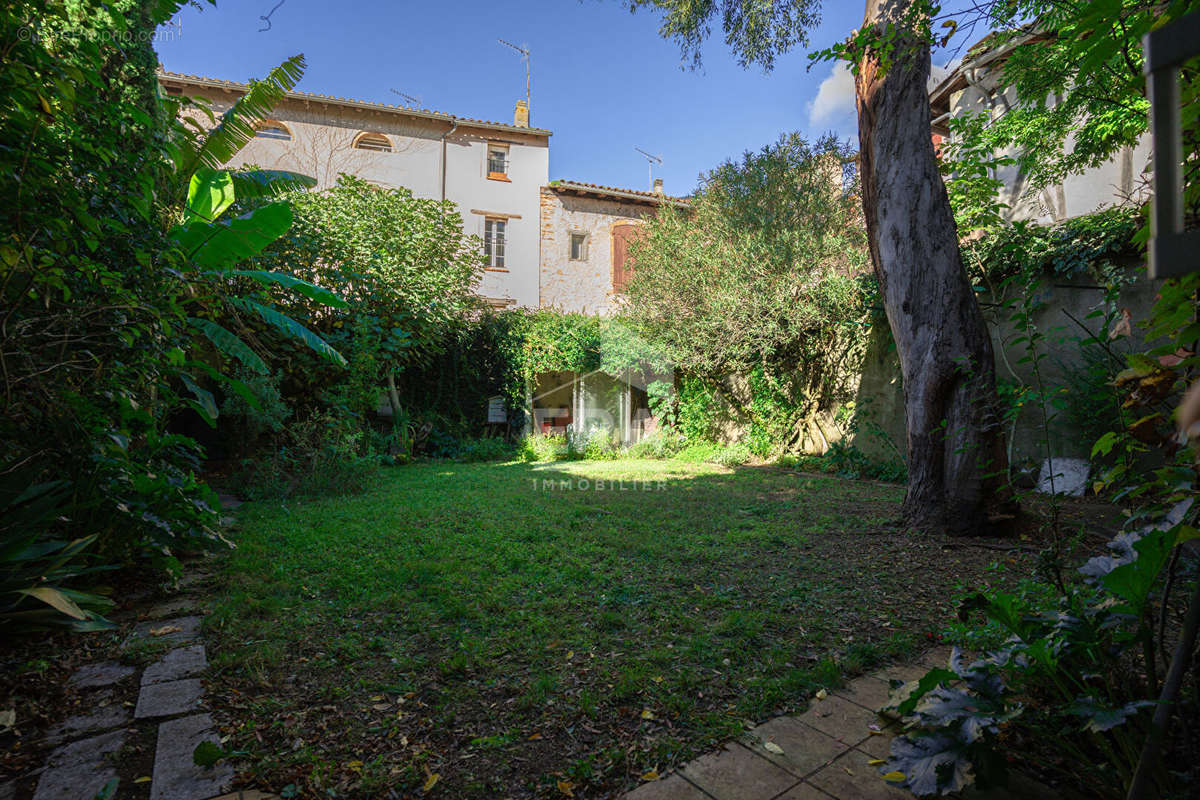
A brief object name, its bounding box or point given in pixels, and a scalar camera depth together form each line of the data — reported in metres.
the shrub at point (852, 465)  7.09
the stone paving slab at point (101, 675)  2.05
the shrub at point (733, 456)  9.27
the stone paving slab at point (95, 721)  1.75
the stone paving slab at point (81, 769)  1.47
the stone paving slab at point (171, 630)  2.42
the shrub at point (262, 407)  6.71
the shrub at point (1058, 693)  1.32
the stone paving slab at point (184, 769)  1.47
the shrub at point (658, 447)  10.38
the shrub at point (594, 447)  10.28
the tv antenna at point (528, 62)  15.58
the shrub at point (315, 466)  6.05
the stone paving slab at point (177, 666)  2.06
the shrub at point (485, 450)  9.83
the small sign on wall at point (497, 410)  11.03
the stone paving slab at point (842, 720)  1.72
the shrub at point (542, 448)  10.22
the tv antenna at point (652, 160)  17.06
